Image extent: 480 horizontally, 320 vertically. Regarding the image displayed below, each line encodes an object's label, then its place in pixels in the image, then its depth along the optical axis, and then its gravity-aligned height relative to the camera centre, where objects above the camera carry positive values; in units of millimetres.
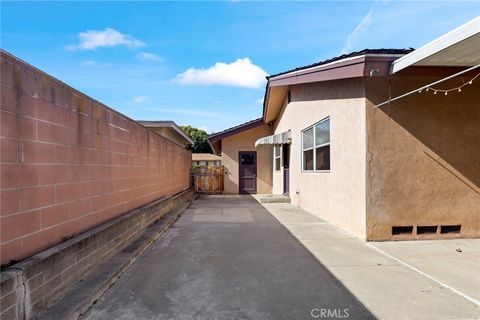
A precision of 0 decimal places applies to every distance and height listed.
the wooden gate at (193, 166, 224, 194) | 17250 -884
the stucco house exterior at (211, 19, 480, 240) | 5715 +247
